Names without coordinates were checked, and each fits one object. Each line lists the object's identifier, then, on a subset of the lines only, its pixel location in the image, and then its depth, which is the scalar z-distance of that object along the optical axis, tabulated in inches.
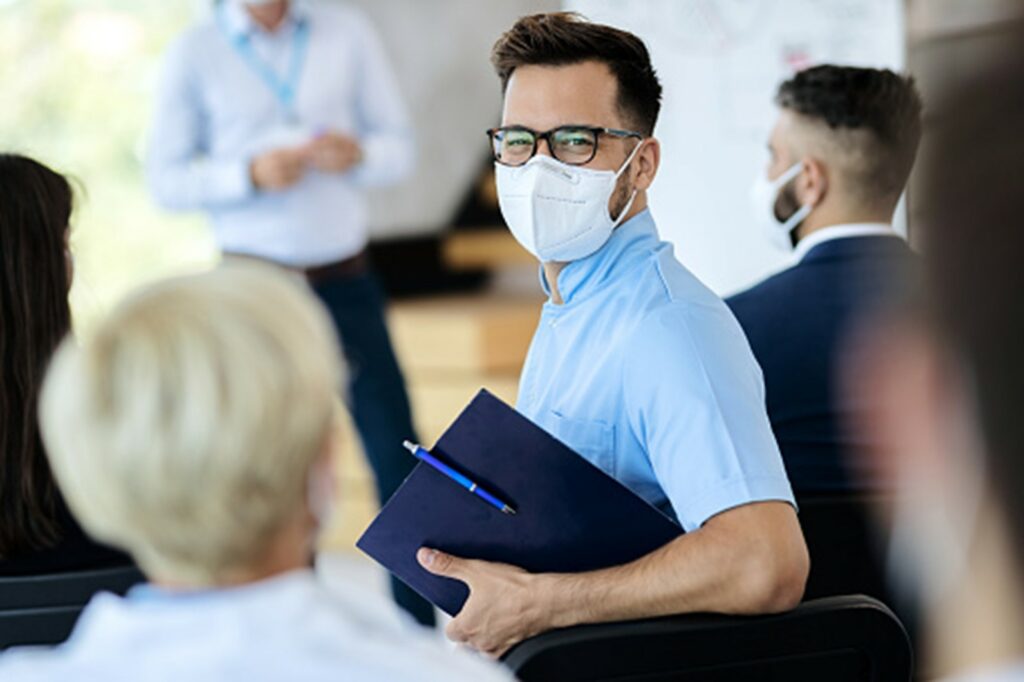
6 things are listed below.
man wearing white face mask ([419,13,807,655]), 145.8
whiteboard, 217.9
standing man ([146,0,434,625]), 228.5
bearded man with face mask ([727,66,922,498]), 167.1
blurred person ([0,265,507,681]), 122.8
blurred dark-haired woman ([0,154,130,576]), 155.3
